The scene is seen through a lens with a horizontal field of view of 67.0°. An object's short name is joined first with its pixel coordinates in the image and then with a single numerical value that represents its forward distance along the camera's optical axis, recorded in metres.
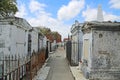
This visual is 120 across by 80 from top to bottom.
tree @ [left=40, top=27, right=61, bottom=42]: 26.98
